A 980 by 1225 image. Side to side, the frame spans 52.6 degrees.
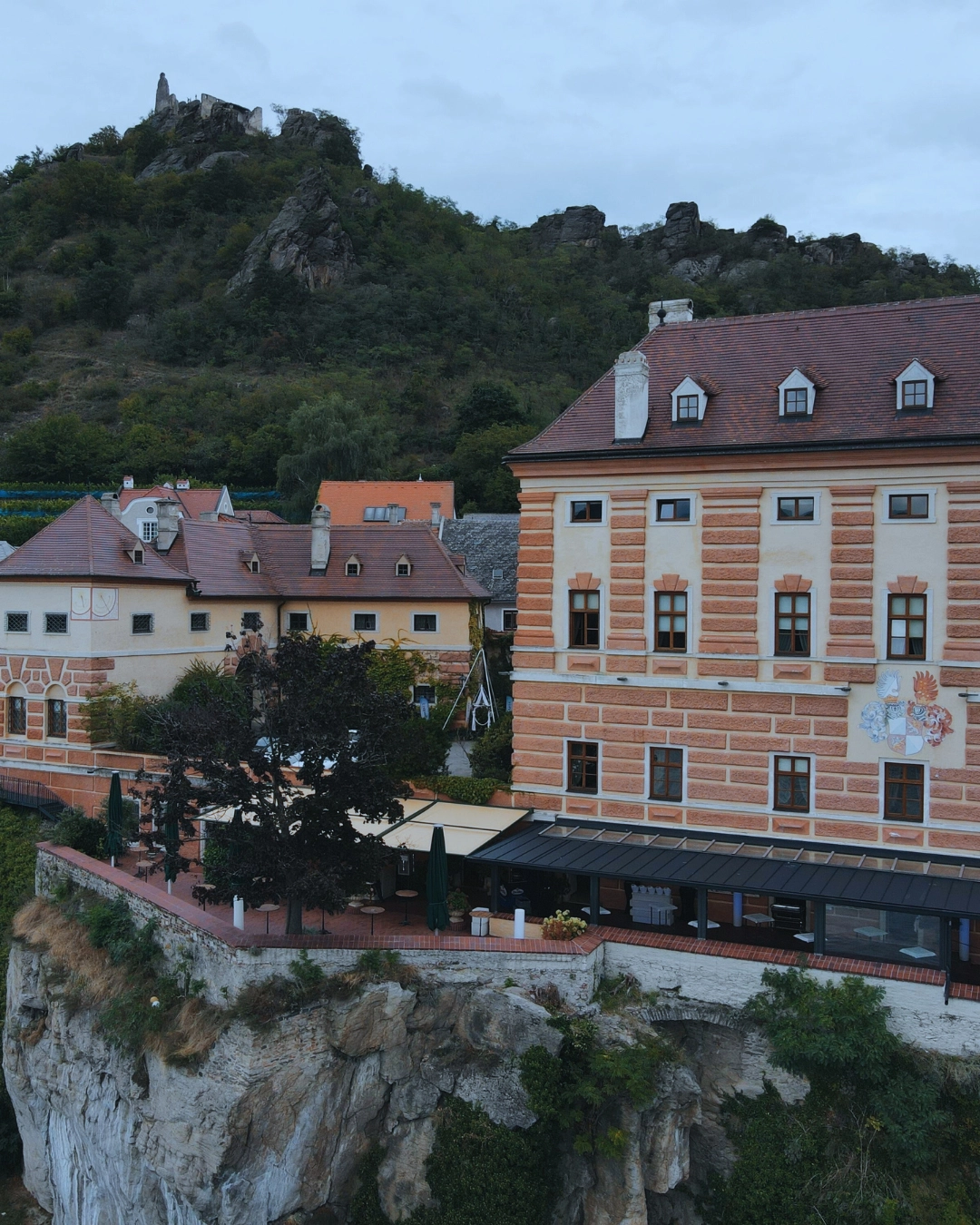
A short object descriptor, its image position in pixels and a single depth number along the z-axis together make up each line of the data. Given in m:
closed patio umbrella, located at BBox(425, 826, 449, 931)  22.03
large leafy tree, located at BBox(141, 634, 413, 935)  20.81
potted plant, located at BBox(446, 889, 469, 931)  23.25
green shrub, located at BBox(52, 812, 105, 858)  29.17
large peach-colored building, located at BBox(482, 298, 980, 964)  22.31
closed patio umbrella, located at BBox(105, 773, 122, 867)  27.38
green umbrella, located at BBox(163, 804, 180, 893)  21.14
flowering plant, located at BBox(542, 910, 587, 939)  21.56
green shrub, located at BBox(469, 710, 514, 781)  30.19
